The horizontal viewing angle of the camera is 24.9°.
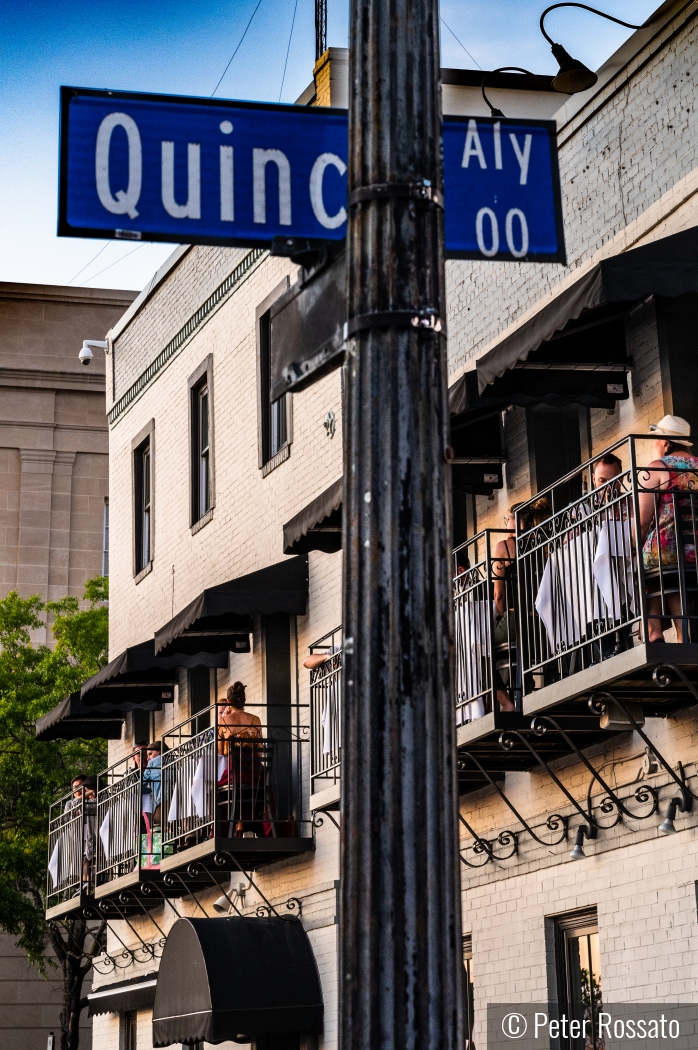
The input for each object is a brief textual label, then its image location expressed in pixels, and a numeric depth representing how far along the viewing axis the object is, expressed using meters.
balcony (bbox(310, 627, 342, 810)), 14.64
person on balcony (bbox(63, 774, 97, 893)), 22.75
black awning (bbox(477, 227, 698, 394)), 10.55
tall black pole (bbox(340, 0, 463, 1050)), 3.97
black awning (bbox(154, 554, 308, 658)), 17.61
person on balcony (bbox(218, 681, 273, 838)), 17.23
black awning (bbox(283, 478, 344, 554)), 14.76
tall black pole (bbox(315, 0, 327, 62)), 19.27
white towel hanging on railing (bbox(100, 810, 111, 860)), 21.71
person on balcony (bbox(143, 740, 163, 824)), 20.25
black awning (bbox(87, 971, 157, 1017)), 21.77
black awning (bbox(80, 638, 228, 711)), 20.47
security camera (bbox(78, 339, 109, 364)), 28.38
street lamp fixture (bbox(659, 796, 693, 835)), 10.91
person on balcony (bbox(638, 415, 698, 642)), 10.00
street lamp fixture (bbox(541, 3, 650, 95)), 13.20
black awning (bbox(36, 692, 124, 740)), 23.56
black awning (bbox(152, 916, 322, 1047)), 16.62
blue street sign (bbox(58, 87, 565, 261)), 5.40
